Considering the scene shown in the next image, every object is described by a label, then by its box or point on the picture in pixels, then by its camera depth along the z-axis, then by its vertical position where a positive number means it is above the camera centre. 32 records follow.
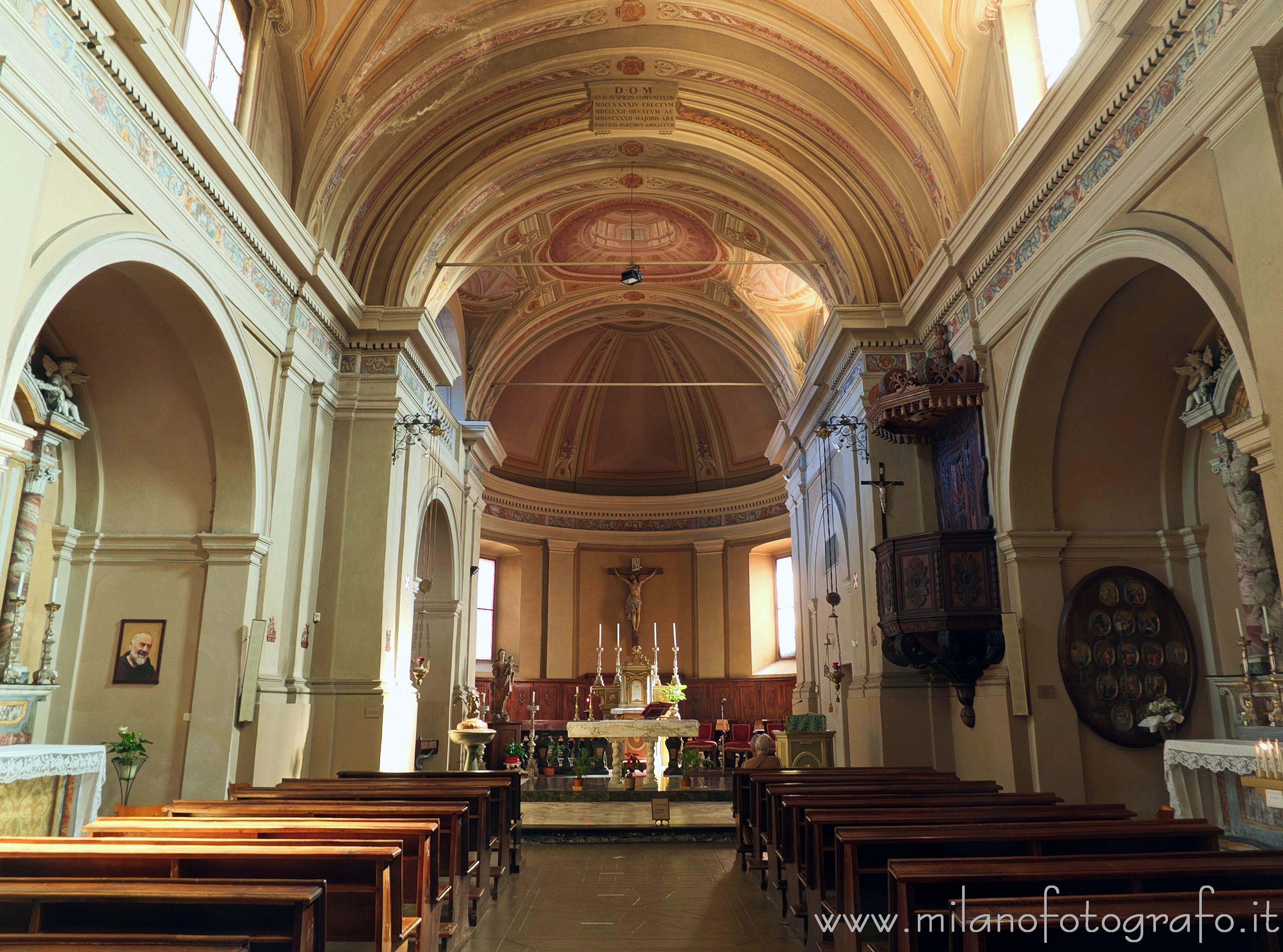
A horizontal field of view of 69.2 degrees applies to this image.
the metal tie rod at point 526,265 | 11.75 +5.78
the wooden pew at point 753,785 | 7.43 -0.56
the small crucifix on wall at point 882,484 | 10.33 +2.54
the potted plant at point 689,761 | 13.27 -0.57
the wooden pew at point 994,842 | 3.98 -0.53
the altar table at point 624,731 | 12.08 -0.13
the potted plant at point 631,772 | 12.31 -0.73
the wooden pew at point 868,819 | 4.64 -0.49
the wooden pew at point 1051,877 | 3.20 -0.54
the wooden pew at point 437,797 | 6.00 -0.48
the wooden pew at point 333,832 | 4.05 -0.47
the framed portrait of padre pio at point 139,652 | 7.89 +0.57
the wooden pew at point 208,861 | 3.46 -0.51
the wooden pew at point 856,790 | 6.20 -0.46
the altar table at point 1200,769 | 5.59 -0.31
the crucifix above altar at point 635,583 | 20.20 +2.92
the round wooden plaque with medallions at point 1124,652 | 7.73 +0.55
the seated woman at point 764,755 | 8.88 -0.33
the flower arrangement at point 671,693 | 14.84 +0.43
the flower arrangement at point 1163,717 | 7.43 +0.02
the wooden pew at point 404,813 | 4.99 -0.49
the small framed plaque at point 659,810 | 8.62 -0.81
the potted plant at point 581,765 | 12.45 -0.62
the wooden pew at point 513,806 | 7.67 -0.70
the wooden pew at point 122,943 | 2.40 -0.58
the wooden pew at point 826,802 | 5.45 -0.47
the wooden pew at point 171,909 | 2.92 -0.63
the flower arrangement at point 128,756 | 7.36 -0.27
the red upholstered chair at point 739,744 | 16.11 -0.42
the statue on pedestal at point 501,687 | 16.30 +0.57
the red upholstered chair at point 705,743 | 16.28 -0.39
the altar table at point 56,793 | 5.97 -0.48
